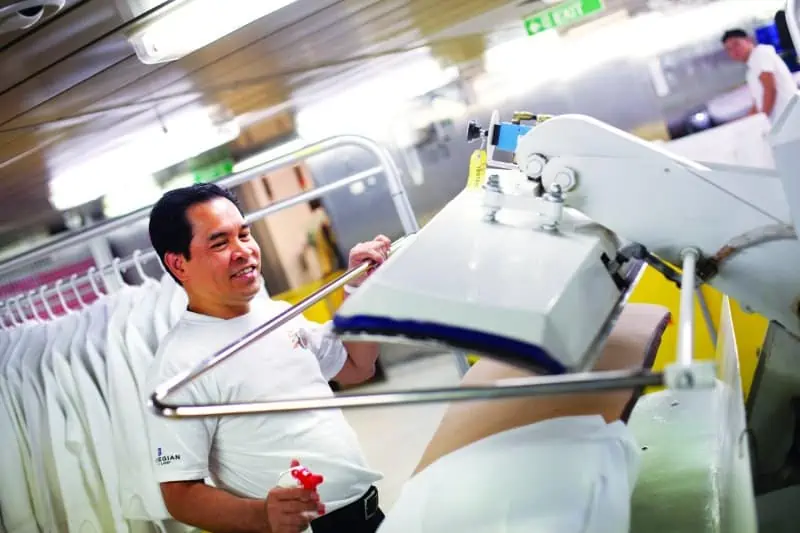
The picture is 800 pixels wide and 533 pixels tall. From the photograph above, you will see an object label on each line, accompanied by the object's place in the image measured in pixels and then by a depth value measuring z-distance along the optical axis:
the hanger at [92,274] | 2.42
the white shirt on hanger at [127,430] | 2.29
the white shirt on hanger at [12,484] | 2.41
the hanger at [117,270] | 2.40
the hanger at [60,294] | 2.42
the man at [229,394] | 1.69
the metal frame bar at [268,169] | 2.12
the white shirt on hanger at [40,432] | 2.38
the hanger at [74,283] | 2.44
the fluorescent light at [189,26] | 1.42
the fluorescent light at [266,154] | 4.95
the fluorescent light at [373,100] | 3.98
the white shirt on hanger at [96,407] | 2.34
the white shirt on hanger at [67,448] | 2.35
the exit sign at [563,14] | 3.26
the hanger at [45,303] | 2.46
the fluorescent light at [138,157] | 2.82
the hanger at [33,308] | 2.50
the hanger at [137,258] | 2.35
